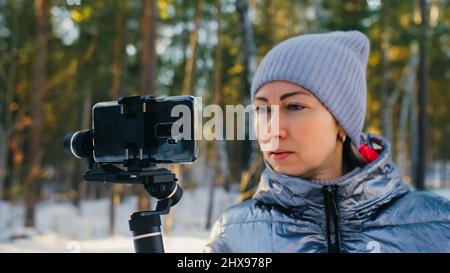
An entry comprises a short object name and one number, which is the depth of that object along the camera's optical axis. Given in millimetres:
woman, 1511
